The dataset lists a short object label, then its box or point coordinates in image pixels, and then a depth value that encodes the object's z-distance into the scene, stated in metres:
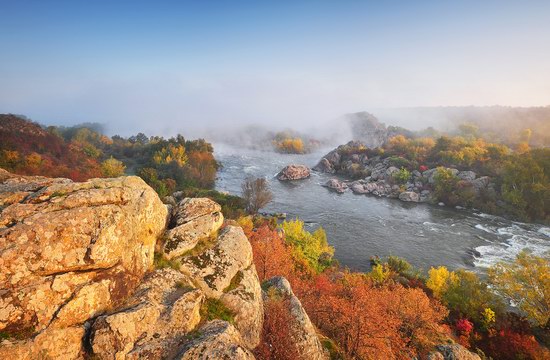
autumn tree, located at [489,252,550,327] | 27.89
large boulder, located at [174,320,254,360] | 8.59
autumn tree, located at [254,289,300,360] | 11.90
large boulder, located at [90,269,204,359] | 8.30
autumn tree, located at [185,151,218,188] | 79.38
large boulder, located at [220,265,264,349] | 11.62
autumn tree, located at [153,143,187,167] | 91.62
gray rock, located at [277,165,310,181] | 95.81
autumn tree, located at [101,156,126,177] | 62.49
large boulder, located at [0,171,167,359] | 7.66
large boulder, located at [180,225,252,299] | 11.82
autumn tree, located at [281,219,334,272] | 37.31
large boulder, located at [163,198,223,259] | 12.11
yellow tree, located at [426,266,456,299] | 32.62
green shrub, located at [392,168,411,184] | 90.38
